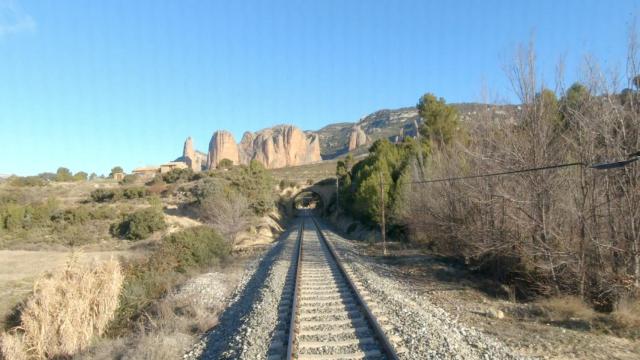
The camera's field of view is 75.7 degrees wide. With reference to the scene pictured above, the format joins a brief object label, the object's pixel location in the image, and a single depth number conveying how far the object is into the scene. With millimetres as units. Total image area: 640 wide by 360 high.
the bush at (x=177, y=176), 60800
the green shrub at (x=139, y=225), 31641
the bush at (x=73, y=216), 34906
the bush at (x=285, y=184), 80906
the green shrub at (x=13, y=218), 33844
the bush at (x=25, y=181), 56031
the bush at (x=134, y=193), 47406
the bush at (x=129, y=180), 65812
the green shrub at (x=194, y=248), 15797
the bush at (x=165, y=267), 11312
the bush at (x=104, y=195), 46531
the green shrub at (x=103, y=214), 36094
